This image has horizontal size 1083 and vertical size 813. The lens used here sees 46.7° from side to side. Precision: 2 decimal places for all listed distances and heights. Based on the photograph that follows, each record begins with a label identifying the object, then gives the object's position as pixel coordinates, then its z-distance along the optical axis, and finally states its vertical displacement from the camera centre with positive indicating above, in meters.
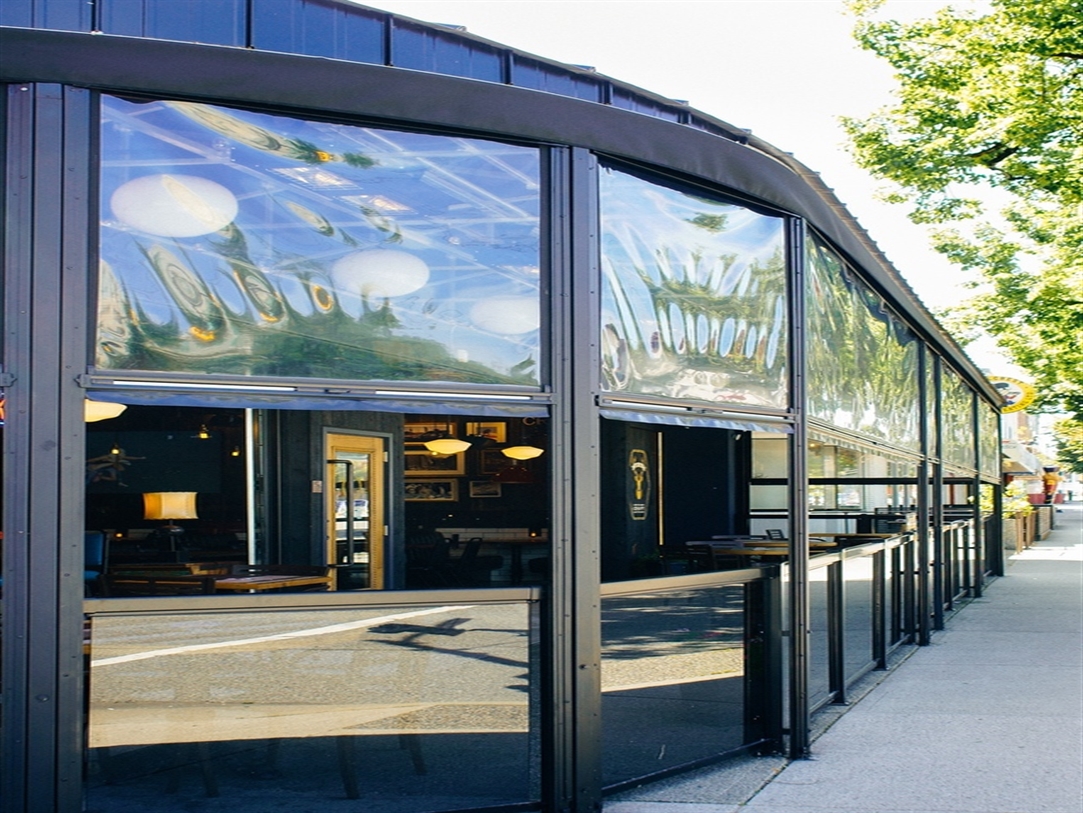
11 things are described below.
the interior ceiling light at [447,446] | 18.48 +0.53
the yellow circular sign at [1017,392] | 28.27 +1.99
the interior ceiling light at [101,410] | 9.33 +0.55
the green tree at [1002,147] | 16.84 +4.84
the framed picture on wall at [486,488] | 23.70 -0.12
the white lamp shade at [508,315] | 5.29 +0.70
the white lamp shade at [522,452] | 20.61 +0.48
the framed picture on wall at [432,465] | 23.69 +0.31
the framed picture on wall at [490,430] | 23.41 +0.97
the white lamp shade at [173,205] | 4.62 +1.03
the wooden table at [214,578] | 7.87 -0.68
